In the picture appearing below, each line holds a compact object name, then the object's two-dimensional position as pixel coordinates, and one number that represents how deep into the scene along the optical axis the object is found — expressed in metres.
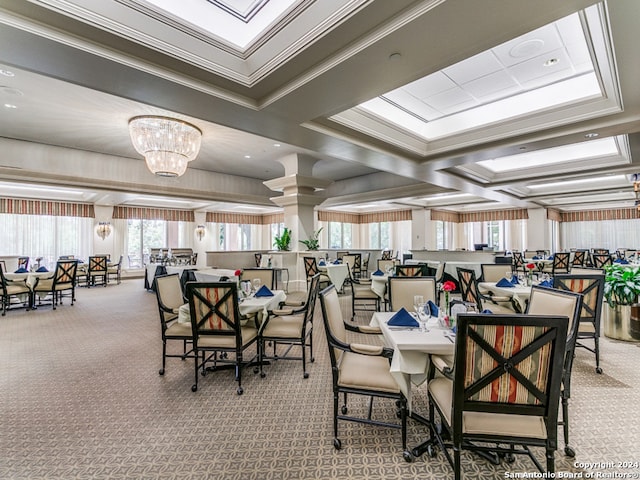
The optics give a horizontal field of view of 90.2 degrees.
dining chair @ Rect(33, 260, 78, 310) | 6.54
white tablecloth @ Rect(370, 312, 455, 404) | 1.82
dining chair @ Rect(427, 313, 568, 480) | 1.40
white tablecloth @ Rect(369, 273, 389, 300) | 5.09
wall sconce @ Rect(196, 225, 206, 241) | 13.68
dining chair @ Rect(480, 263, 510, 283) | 4.89
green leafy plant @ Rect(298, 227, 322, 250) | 7.11
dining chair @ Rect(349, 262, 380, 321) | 5.23
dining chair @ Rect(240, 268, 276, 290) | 4.32
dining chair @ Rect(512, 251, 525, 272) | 9.50
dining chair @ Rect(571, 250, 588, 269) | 9.05
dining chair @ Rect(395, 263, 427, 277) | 4.69
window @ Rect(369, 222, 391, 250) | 15.75
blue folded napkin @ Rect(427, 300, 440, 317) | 2.48
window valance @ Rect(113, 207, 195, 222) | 12.00
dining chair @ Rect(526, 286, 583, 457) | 1.92
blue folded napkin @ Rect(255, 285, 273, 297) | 3.44
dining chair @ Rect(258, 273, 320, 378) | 3.07
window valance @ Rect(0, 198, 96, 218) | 10.10
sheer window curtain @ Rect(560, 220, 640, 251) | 13.10
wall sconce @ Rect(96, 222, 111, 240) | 11.25
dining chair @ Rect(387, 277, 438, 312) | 3.01
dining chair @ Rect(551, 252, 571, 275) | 8.39
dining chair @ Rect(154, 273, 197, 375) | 3.10
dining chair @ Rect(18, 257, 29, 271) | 8.45
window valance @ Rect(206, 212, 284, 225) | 14.32
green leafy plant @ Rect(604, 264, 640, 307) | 3.95
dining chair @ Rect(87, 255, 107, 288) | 9.57
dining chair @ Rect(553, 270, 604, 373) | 3.10
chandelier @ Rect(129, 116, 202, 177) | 4.62
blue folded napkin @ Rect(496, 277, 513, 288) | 4.12
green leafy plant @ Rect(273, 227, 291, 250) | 7.24
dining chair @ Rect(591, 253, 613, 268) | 8.62
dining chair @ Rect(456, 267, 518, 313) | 3.80
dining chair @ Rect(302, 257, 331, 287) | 6.80
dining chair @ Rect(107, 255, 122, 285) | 10.50
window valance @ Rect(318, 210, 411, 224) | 14.30
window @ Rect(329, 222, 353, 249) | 15.51
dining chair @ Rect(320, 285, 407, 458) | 1.93
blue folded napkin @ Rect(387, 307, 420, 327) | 2.17
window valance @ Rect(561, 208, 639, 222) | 12.83
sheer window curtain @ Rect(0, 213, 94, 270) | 10.20
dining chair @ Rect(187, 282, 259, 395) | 2.76
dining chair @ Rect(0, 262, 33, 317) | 5.93
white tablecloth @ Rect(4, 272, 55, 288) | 6.40
